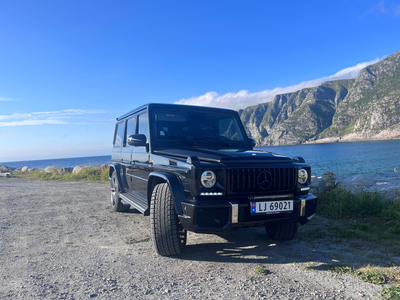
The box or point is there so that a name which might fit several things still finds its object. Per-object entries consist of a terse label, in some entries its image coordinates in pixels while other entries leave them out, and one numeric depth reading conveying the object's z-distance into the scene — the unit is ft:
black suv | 9.46
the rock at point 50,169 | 57.44
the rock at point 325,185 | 20.89
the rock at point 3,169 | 72.78
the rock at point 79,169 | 51.97
